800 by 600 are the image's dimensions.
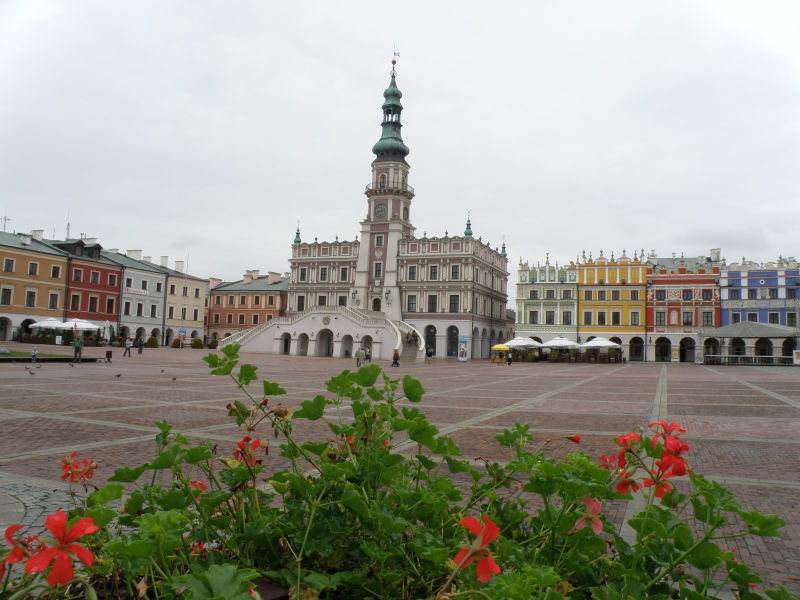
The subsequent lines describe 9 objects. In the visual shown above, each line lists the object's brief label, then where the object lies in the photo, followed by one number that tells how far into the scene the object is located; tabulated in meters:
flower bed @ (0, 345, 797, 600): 1.97
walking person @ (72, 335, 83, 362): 27.46
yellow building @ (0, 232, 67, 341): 50.53
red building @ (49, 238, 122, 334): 55.56
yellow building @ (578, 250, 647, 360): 60.89
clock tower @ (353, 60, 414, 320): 59.81
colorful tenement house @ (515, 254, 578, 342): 62.66
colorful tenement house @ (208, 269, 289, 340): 74.19
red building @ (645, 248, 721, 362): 58.88
